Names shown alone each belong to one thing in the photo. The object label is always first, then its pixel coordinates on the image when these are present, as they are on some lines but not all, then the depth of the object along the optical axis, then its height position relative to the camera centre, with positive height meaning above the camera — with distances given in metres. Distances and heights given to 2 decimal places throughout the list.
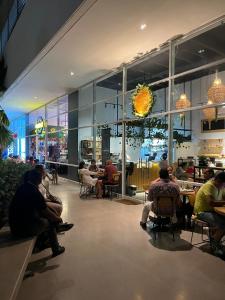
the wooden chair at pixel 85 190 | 8.15 -1.38
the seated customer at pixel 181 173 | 6.59 -0.60
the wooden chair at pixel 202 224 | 3.97 -1.14
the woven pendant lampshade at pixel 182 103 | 6.44 +1.10
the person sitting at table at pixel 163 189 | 4.48 -0.66
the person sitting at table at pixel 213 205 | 3.83 -0.82
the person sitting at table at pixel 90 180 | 8.02 -0.92
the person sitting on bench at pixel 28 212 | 3.37 -0.81
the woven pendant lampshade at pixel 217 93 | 5.39 +1.13
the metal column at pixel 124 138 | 8.26 +0.32
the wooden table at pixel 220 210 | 3.58 -0.82
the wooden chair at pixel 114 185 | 7.91 -1.05
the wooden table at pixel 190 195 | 4.92 -0.84
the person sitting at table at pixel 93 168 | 8.94 -0.63
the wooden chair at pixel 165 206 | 4.47 -0.94
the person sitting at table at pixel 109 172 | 7.89 -0.68
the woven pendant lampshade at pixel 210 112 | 6.09 +0.84
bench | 2.25 -1.13
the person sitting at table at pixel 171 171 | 5.51 -0.48
